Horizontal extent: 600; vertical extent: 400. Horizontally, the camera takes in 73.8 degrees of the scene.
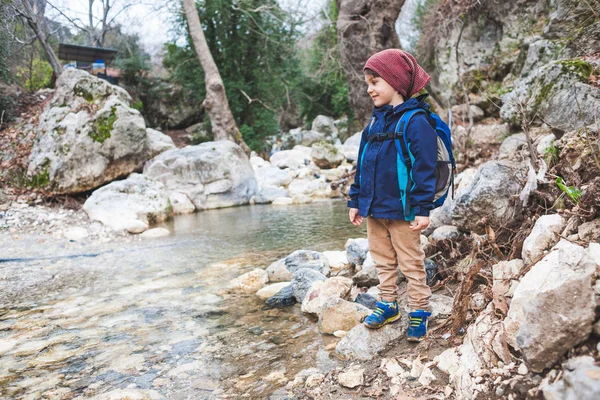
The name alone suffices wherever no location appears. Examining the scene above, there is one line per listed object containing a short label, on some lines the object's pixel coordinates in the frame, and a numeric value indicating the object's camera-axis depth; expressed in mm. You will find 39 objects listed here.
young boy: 1948
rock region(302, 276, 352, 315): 2754
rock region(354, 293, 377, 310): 2594
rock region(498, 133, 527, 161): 4574
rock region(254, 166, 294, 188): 10523
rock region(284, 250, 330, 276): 3576
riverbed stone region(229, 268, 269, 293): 3424
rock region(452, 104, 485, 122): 8695
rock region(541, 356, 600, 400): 986
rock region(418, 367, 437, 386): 1638
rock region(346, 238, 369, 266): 3580
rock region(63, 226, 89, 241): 5554
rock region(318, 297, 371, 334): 2416
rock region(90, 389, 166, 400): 1803
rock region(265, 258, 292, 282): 3643
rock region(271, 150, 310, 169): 12281
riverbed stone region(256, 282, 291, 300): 3212
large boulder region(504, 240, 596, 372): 1172
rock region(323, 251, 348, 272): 3734
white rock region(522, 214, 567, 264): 1877
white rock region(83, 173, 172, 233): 6125
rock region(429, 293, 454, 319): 2197
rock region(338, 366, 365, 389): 1784
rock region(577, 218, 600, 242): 1664
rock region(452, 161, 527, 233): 2859
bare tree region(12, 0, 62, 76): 9336
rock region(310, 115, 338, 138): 20352
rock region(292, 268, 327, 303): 3041
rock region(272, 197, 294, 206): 8914
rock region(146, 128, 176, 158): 9171
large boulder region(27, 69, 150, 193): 6914
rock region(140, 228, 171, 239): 5887
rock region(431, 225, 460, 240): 3135
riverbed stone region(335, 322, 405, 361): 2031
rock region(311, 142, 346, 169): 11859
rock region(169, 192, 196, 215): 8305
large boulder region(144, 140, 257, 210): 8609
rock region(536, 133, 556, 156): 3438
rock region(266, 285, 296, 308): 3000
